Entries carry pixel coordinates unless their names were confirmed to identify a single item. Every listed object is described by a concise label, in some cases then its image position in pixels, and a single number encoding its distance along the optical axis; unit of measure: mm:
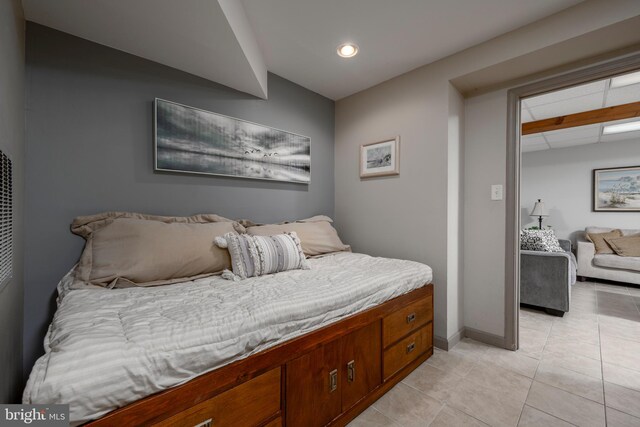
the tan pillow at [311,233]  2152
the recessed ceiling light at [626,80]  2516
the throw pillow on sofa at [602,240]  4312
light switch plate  2231
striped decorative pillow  1710
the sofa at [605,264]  3951
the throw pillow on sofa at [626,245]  4062
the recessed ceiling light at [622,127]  3922
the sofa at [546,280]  2828
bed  749
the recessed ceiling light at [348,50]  2066
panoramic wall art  1887
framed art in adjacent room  4531
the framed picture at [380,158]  2512
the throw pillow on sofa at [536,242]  3223
